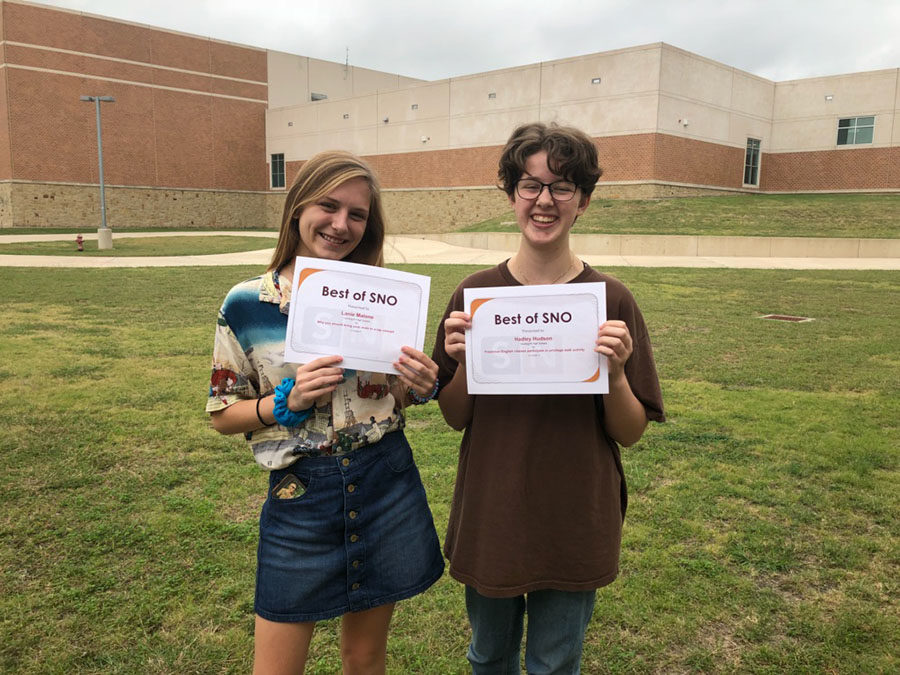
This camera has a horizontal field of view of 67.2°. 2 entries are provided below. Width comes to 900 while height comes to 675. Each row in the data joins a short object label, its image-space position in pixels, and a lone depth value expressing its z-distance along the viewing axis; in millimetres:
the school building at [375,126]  29719
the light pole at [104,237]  24453
